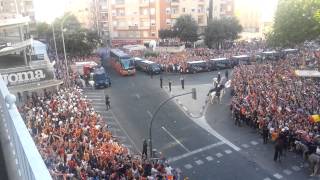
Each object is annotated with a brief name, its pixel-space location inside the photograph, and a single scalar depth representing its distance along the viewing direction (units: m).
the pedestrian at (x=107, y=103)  31.70
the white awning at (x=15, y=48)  31.89
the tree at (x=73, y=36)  56.09
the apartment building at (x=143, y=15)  71.00
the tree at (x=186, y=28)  64.12
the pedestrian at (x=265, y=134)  22.86
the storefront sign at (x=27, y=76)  27.30
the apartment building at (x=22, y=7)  55.88
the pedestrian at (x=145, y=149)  21.34
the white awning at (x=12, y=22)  33.48
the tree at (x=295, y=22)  42.44
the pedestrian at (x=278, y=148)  20.33
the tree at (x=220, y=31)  63.34
